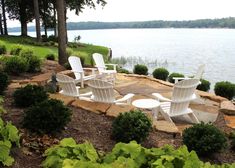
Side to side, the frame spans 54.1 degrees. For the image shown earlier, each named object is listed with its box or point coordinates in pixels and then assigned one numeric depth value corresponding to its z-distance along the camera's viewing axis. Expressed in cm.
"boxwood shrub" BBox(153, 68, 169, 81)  773
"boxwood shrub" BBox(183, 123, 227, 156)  273
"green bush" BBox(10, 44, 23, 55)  723
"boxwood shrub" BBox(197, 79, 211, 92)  671
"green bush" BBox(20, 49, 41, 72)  614
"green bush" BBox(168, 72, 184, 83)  712
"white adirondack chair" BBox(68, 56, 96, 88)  585
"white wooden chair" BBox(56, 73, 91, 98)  427
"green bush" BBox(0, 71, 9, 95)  392
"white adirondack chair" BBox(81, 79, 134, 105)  390
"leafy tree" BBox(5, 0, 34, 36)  2098
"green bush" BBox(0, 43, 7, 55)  799
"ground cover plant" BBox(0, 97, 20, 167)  190
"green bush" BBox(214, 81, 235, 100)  611
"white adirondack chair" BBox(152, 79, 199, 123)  403
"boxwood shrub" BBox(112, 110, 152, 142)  280
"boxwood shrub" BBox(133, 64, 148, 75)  838
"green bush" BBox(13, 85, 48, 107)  341
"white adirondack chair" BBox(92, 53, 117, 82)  631
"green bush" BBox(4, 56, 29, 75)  562
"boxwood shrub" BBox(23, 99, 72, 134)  268
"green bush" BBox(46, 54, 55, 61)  895
